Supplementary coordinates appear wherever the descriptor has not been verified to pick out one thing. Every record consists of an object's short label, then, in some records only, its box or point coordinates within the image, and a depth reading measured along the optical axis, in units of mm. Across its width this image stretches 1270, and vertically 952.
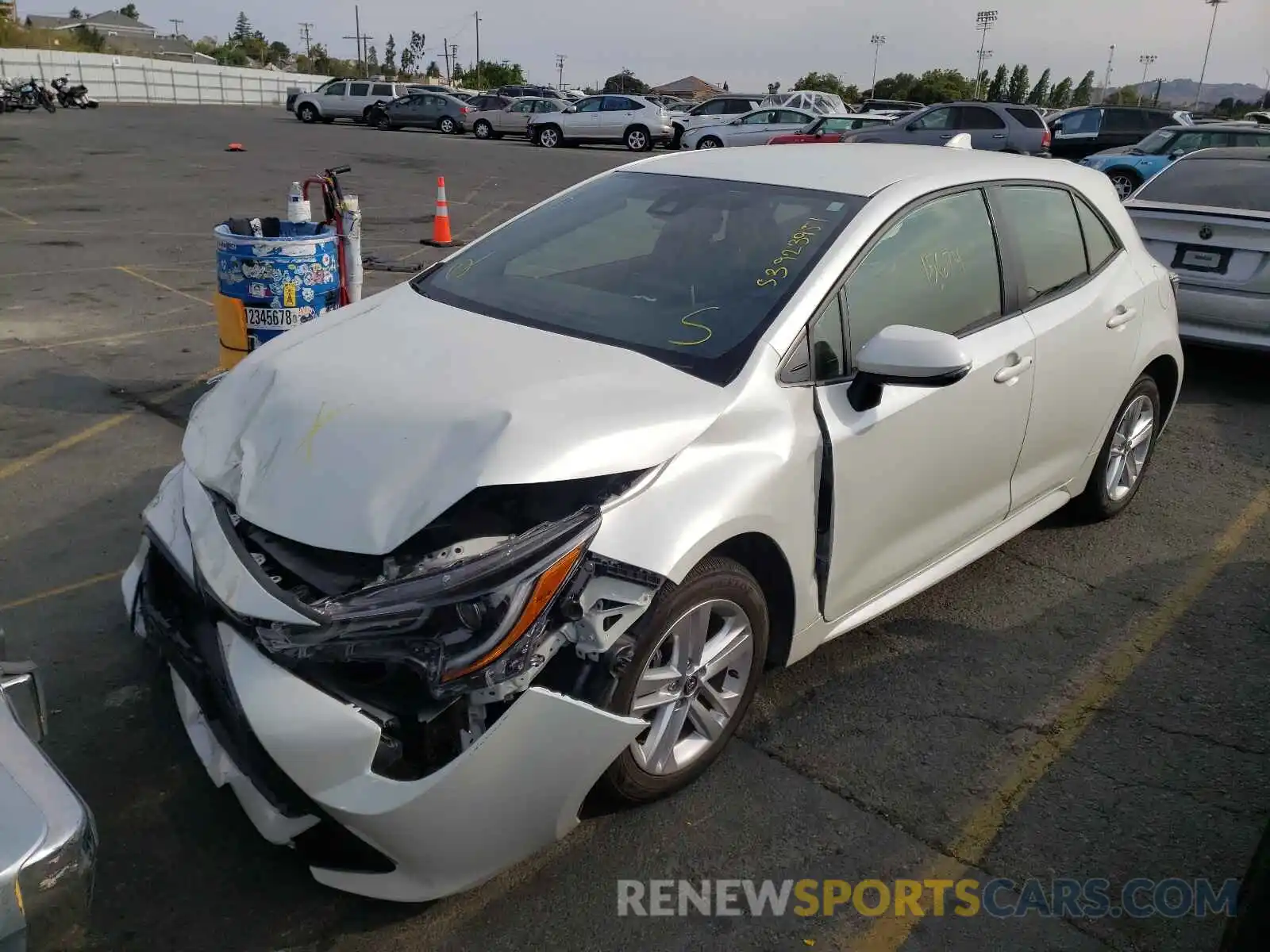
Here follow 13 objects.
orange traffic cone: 11469
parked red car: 23922
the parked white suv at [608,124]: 30109
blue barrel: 5547
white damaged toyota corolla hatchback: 2307
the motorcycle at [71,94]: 38094
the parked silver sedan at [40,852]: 1571
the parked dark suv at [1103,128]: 22859
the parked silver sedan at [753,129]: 26469
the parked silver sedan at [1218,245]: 6785
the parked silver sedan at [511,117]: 32312
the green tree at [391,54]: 130975
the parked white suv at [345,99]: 37094
